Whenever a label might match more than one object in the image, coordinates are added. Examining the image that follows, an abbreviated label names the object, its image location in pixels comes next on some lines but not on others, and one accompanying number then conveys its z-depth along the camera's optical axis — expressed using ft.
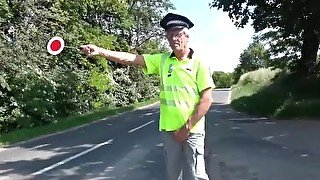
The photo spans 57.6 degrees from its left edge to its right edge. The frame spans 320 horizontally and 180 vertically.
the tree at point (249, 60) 202.11
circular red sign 9.89
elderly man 8.37
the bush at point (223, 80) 226.17
